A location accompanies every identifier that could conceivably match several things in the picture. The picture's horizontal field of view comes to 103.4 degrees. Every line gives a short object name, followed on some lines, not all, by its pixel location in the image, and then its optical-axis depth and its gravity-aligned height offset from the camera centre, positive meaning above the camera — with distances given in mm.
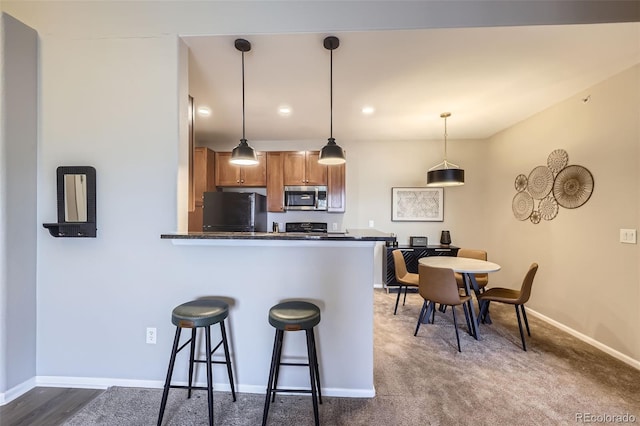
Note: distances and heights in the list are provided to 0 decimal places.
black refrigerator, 3146 +2
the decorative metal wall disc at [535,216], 3182 -68
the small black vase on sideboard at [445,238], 4176 -442
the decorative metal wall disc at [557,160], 2822 +587
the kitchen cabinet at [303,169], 4141 +704
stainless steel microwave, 4109 +241
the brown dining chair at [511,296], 2469 -870
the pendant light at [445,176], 3100 +435
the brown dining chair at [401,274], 3094 -808
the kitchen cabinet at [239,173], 4199 +648
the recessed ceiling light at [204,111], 3045 +1252
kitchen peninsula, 1738 -584
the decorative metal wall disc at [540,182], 3033 +365
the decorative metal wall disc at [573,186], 2576 +267
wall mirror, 1813 +112
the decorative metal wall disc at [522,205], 3328 +83
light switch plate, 2182 -219
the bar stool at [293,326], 1445 -656
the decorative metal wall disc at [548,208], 2951 +39
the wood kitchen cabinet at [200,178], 3867 +544
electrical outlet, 1828 -884
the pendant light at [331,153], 2176 +506
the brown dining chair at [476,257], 3089 -605
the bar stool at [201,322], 1471 -648
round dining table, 2527 -575
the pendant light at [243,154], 2270 +527
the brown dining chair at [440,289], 2436 -765
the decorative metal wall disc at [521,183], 3412 +394
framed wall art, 4359 +130
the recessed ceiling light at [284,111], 3021 +1251
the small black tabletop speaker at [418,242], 4090 -493
